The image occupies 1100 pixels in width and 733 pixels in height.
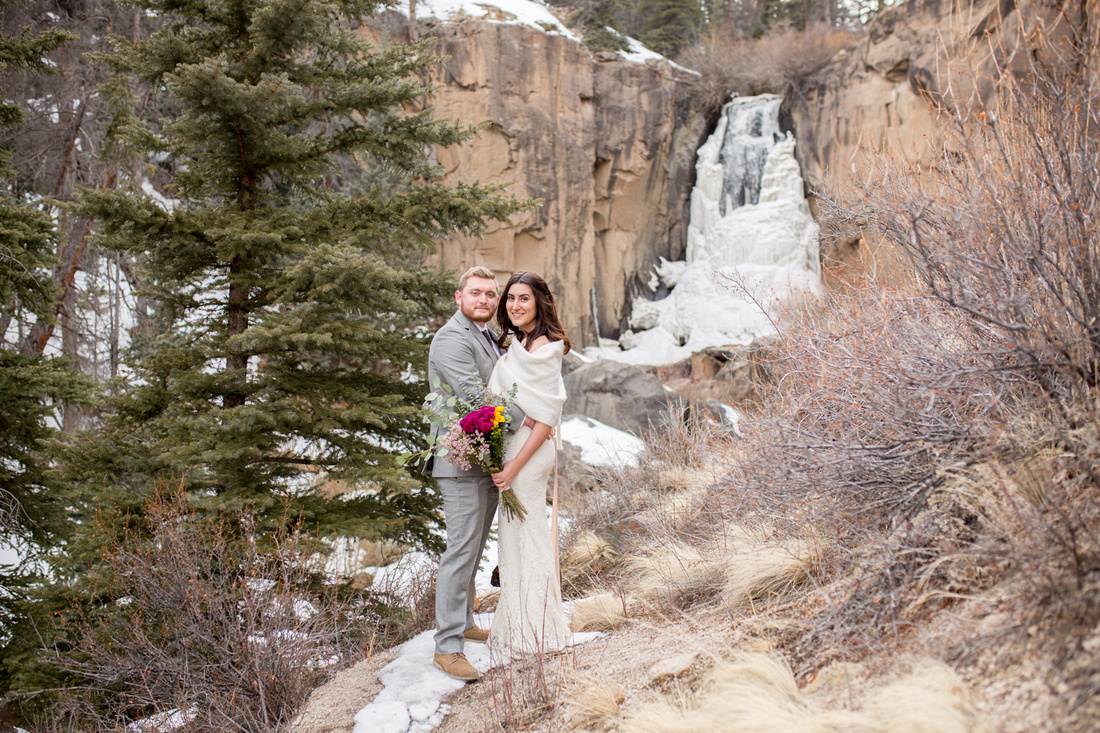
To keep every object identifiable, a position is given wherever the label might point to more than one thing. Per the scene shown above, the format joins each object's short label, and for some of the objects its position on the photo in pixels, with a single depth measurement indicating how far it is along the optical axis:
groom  3.35
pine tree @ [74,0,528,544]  4.81
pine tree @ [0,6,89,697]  5.63
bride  3.31
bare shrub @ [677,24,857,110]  21.56
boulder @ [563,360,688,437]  10.64
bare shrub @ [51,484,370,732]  3.53
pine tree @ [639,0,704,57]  26.64
